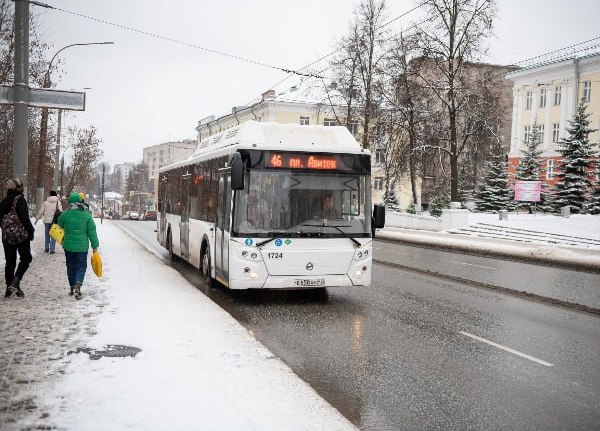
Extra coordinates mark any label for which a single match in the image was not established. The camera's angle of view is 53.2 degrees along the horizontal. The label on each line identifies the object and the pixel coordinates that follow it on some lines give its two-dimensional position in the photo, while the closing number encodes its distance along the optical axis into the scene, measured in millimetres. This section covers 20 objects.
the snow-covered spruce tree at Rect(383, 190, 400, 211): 47156
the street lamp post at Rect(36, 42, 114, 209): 27655
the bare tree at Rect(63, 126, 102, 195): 41375
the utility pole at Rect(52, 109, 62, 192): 35906
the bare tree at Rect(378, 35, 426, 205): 41281
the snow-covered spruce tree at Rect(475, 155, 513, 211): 45625
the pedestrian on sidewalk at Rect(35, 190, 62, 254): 17766
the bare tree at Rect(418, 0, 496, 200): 36656
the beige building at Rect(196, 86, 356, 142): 66312
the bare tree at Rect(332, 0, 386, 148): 42938
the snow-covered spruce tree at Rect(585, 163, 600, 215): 37500
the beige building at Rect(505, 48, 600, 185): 52406
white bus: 10109
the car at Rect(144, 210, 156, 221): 73112
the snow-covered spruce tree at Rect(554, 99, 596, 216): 40062
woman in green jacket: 9820
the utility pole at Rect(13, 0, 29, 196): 12375
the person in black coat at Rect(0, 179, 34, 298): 9578
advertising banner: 37031
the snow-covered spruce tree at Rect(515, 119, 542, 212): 46000
